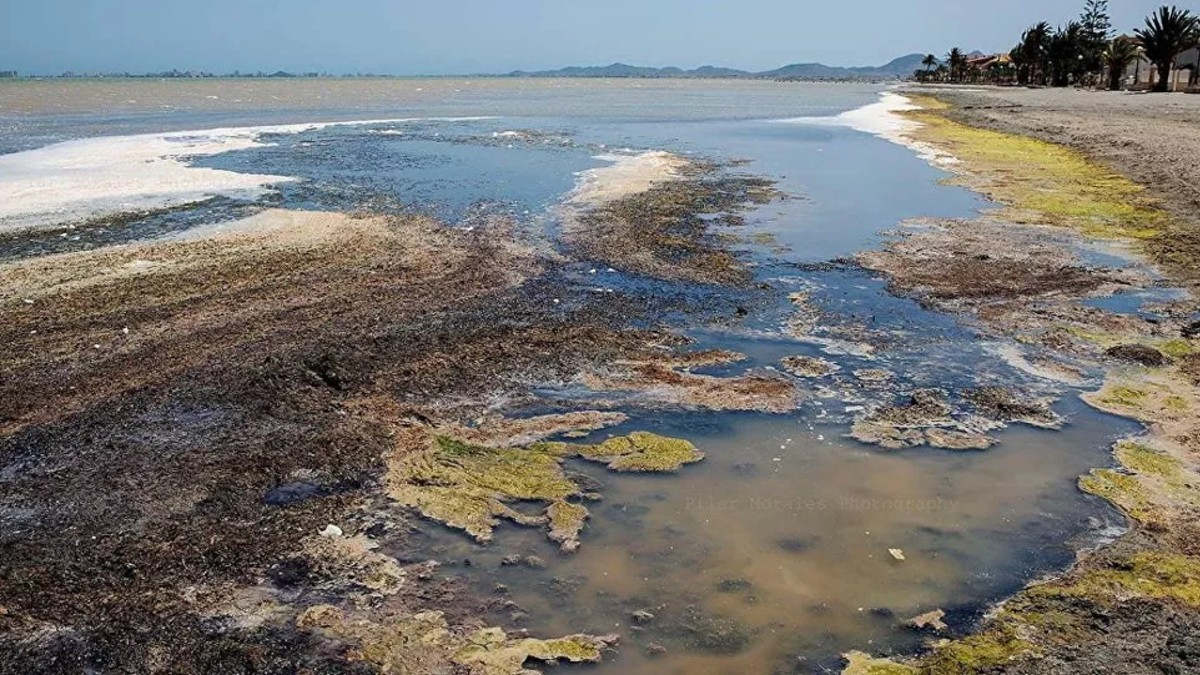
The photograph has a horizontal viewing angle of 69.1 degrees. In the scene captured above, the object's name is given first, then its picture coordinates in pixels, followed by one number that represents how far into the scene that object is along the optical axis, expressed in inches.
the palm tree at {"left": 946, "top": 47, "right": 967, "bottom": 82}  5059.1
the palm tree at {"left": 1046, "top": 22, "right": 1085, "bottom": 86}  3405.5
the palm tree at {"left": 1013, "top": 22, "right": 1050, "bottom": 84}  3681.1
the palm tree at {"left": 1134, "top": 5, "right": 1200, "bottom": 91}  2284.7
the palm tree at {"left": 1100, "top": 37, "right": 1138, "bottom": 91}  2618.1
